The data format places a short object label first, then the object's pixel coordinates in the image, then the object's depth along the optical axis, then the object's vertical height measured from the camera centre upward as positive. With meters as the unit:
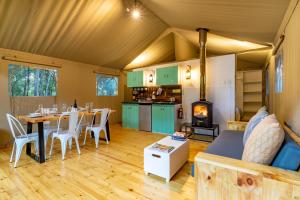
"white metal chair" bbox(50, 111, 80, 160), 2.97 -0.71
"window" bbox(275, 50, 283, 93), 2.70 +0.36
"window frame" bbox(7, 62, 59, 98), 4.00 +0.77
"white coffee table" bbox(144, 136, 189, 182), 2.19 -0.94
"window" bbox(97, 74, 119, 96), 6.21 +0.39
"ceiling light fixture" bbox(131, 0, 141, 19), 3.80 +1.98
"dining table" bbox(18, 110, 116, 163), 2.73 -0.59
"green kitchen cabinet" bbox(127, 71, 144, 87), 5.88 +0.57
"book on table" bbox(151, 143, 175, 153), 2.30 -0.78
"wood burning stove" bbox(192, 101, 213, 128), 4.12 -0.52
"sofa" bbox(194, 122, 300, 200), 1.06 -0.60
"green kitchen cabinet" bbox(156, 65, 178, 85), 5.07 +0.58
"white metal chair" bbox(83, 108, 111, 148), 3.65 -0.72
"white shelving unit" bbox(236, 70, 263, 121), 6.68 +0.07
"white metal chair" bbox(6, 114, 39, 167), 2.68 -0.75
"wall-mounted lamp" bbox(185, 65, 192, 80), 4.91 +0.66
